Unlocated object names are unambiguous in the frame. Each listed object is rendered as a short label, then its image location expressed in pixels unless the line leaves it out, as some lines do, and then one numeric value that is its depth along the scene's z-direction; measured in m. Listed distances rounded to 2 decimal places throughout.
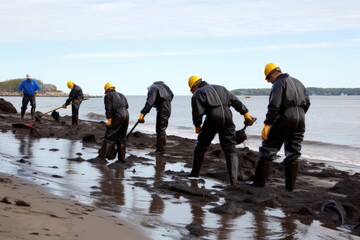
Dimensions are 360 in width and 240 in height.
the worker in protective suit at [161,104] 12.86
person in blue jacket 23.11
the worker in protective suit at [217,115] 8.98
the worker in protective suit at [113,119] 11.27
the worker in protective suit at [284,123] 8.27
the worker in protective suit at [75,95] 20.75
